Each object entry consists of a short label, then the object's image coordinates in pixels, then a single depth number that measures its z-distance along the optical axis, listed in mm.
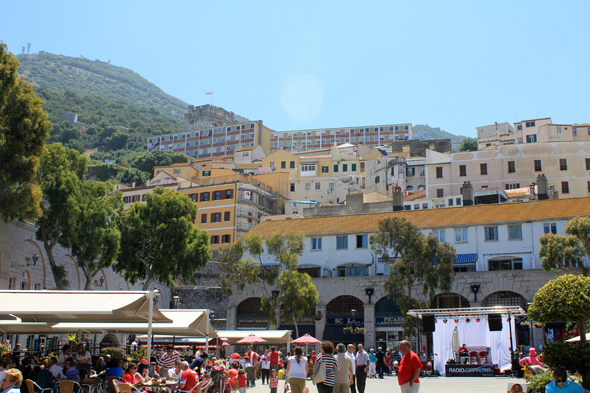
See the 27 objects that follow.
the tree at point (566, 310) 11453
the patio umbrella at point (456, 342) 28716
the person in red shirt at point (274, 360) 24812
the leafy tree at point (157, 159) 108125
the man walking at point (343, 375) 12422
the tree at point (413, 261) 35441
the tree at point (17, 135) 21859
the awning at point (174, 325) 17453
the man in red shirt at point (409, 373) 10852
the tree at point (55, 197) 27469
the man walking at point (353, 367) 14363
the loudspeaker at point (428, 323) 29062
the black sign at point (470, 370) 27891
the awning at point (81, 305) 12922
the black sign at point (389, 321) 41194
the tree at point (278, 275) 38500
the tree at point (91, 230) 28242
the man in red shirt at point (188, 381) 14203
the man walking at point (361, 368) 15742
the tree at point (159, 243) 36031
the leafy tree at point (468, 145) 94688
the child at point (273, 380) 18984
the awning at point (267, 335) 28734
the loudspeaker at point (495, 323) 27891
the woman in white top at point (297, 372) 12695
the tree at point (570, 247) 35781
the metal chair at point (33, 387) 11609
